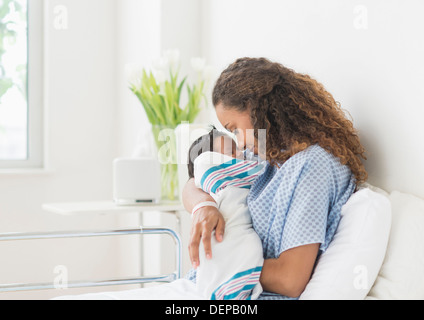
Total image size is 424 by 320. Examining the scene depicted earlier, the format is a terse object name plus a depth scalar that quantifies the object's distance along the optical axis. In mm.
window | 2994
